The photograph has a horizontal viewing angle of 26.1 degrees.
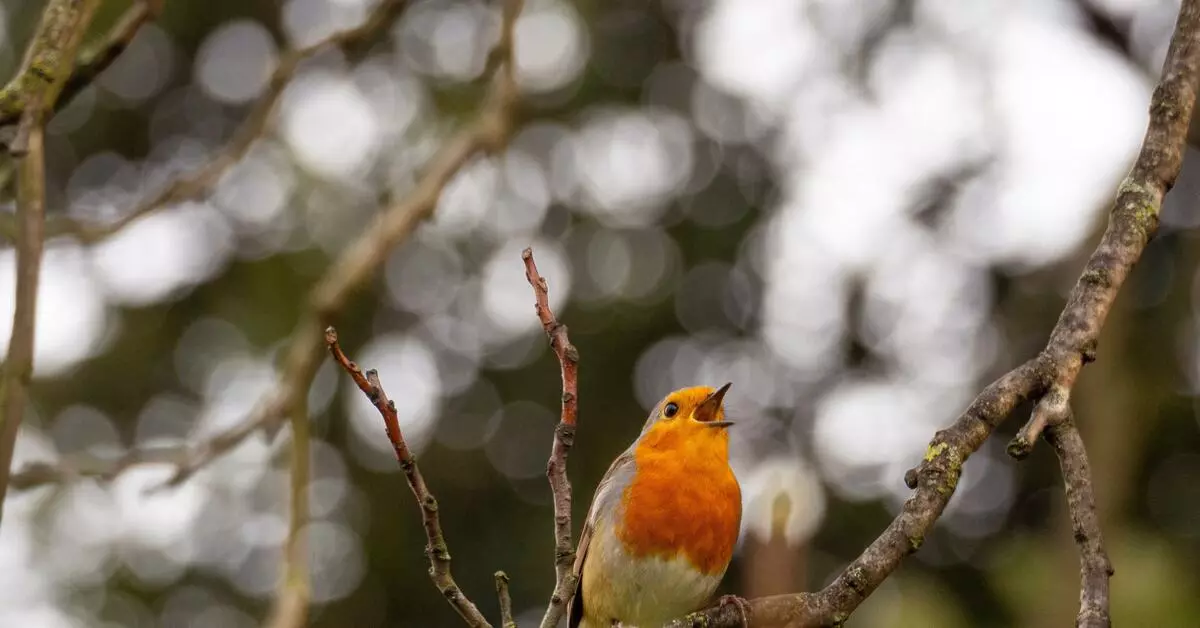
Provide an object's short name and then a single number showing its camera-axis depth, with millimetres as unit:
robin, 9195
